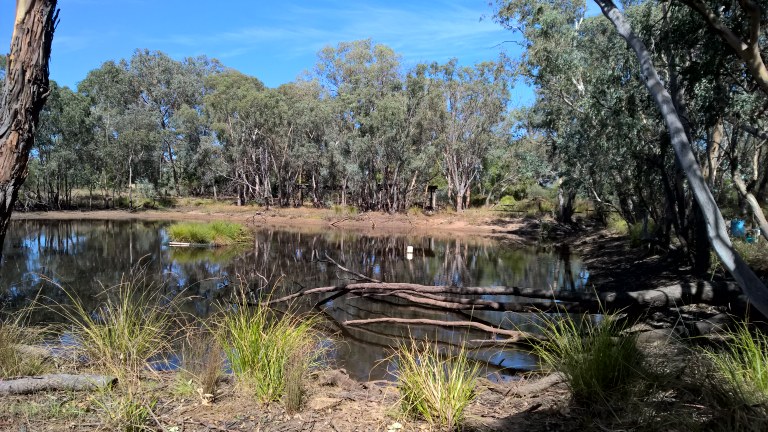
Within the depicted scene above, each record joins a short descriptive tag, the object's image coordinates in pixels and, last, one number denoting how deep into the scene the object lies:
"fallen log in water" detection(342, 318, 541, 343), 7.50
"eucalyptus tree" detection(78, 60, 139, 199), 39.50
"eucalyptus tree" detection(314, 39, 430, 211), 37.34
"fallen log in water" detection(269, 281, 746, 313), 6.78
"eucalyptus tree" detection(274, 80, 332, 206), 39.81
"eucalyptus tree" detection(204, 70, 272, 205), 40.28
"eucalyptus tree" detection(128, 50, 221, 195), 51.66
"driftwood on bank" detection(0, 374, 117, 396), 3.85
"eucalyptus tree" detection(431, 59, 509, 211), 38.59
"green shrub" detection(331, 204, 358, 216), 38.84
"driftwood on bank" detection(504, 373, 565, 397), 4.65
